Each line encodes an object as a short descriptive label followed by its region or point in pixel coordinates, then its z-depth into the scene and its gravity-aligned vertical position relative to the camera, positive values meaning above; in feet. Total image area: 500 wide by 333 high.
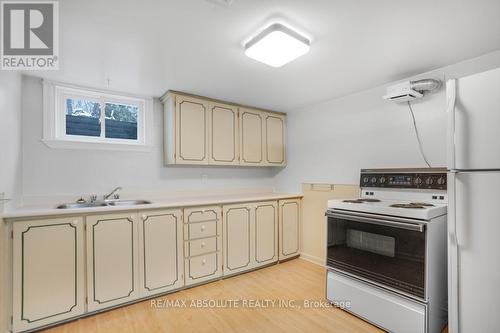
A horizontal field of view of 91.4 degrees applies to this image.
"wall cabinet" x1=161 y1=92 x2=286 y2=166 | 9.07 +1.45
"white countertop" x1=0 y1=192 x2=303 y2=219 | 5.81 -1.17
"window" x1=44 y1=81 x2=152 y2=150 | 7.86 +1.78
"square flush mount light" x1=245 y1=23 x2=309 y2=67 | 5.10 +2.74
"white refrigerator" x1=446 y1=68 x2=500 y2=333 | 4.46 -0.69
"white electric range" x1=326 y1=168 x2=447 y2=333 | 5.49 -2.23
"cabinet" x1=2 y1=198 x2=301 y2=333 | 5.91 -2.62
